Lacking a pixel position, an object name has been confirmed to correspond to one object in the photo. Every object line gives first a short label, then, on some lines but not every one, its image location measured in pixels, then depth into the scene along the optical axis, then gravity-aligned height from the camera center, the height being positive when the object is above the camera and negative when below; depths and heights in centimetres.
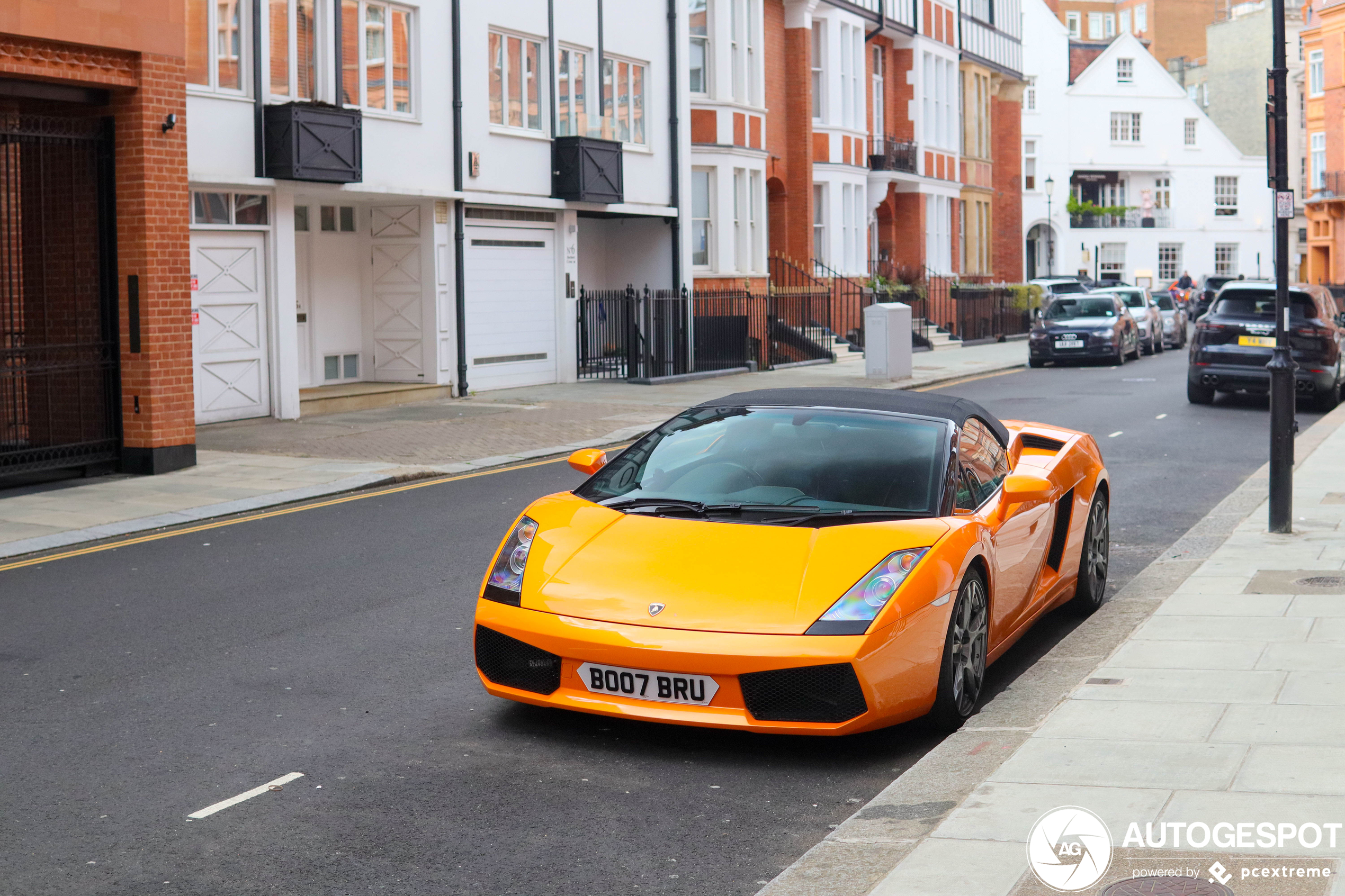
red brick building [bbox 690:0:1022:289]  3195 +598
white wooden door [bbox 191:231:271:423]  1883 +62
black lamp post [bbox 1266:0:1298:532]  1005 +11
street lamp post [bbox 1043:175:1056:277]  7950 +594
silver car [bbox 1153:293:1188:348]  4091 +107
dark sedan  3241 +65
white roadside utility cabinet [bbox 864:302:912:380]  2706 +43
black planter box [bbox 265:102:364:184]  1936 +302
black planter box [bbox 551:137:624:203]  2548 +341
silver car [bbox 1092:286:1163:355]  3741 +114
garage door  2414 +105
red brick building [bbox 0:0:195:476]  1437 +115
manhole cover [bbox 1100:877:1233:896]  400 -141
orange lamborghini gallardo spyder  554 -81
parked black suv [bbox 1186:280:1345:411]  2122 +22
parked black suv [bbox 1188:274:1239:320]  5025 +228
